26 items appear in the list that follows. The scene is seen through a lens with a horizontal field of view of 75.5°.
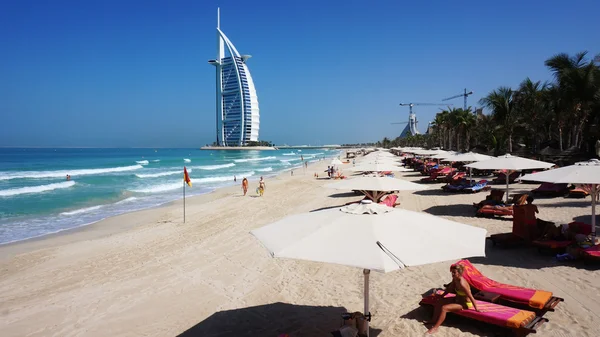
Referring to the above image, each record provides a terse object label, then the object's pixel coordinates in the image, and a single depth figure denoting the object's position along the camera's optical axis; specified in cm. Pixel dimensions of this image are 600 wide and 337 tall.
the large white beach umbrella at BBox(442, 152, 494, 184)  1688
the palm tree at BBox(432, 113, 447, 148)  4705
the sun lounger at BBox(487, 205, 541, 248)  741
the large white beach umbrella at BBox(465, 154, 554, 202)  1049
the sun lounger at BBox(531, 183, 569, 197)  1334
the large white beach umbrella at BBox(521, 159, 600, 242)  684
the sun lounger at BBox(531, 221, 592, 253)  680
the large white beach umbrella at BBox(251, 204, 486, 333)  318
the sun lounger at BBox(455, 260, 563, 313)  462
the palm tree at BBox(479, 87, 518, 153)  2573
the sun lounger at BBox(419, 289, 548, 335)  420
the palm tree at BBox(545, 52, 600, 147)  2080
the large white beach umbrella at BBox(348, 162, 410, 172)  1281
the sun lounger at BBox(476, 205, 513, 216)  1027
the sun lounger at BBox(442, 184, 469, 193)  1552
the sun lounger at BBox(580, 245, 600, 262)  620
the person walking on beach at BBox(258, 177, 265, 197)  1991
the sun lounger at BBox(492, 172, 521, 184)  1790
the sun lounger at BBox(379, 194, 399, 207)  1204
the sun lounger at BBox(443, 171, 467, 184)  1647
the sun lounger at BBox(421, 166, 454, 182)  2019
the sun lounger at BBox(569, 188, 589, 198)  1277
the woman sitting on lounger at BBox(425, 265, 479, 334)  441
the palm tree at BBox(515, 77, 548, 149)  2850
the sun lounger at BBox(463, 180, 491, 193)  1538
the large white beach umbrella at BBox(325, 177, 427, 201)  920
